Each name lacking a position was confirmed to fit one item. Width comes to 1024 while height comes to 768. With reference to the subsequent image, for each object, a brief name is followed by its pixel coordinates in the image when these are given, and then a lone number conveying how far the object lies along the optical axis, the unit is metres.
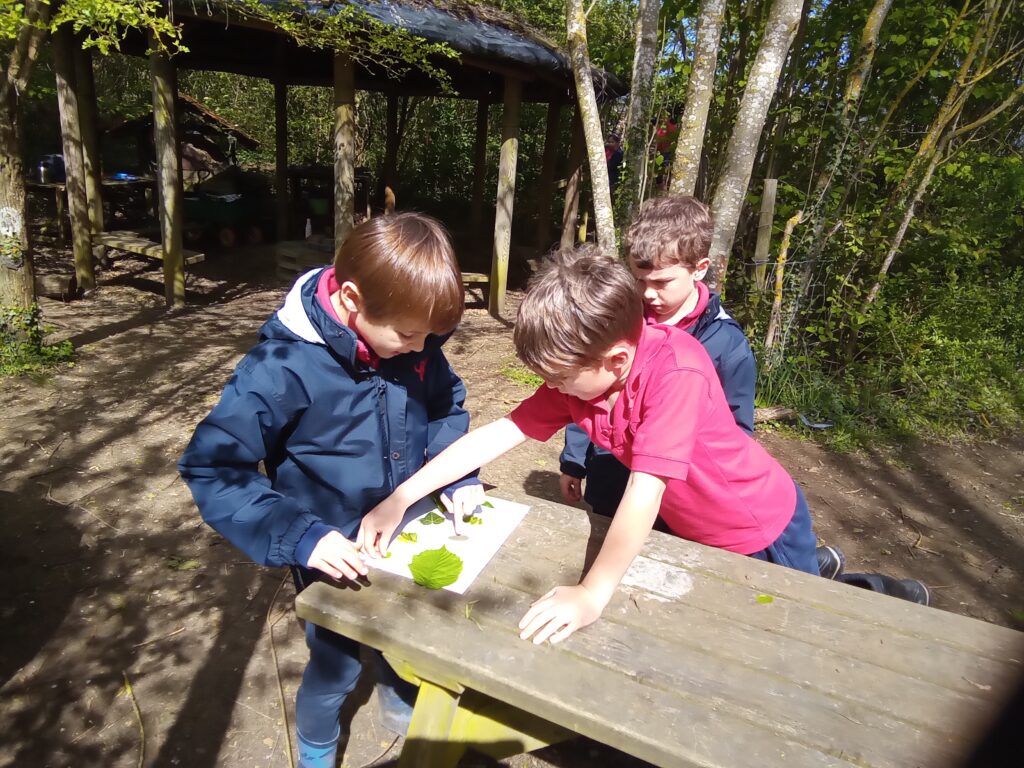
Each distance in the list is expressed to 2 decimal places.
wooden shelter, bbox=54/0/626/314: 6.27
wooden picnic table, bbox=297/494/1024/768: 1.09
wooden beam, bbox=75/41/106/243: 7.43
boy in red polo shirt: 1.38
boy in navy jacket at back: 2.05
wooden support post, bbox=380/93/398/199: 11.94
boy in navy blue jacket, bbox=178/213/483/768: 1.43
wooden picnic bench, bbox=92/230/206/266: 7.30
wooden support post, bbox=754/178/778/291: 5.00
